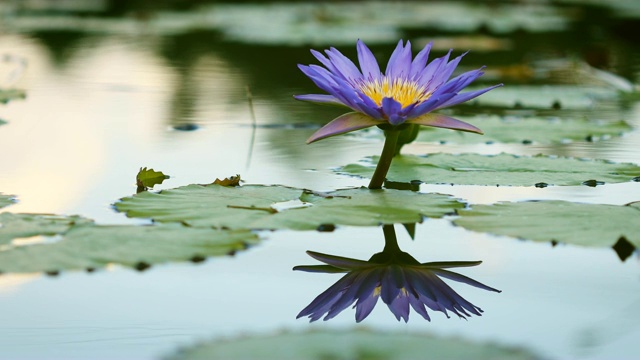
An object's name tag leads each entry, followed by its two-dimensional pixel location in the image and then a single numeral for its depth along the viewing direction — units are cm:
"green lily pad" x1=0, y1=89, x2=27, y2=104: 310
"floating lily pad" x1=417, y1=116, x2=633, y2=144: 294
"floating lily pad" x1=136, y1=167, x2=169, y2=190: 273
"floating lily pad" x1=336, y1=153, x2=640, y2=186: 276
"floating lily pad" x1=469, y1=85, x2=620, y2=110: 318
